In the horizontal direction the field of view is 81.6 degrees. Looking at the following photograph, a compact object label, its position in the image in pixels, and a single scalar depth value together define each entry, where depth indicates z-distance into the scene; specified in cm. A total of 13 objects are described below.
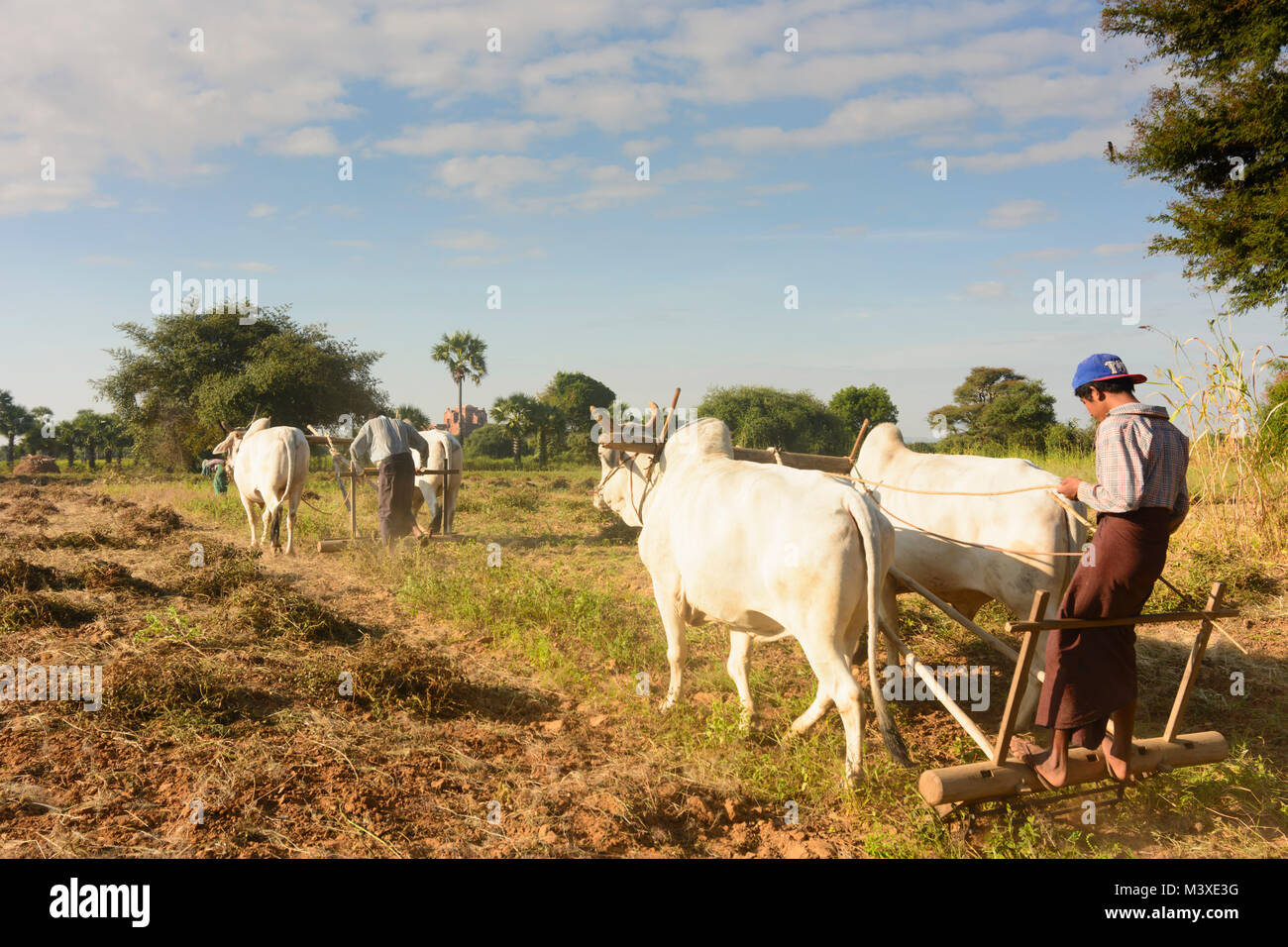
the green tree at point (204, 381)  2934
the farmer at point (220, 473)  1357
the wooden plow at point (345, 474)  1029
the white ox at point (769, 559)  389
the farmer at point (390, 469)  1006
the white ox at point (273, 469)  1116
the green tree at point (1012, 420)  2948
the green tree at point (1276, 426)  770
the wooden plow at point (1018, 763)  322
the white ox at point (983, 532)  473
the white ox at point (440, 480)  1241
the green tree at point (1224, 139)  1110
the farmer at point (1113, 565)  324
